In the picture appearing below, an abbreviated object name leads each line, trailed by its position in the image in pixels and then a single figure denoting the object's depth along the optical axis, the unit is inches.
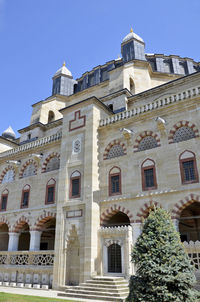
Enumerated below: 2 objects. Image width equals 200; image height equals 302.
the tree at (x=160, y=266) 280.2
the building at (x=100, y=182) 516.7
